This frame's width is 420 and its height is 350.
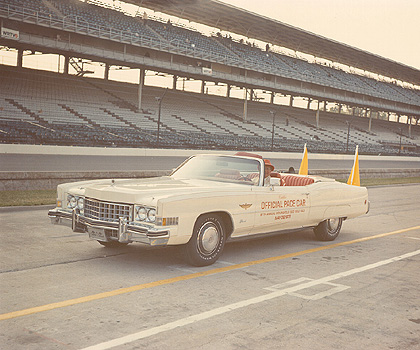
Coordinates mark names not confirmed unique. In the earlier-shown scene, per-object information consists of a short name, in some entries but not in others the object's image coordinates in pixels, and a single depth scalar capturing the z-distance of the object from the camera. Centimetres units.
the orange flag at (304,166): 1608
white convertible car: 604
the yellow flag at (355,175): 1514
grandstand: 3609
